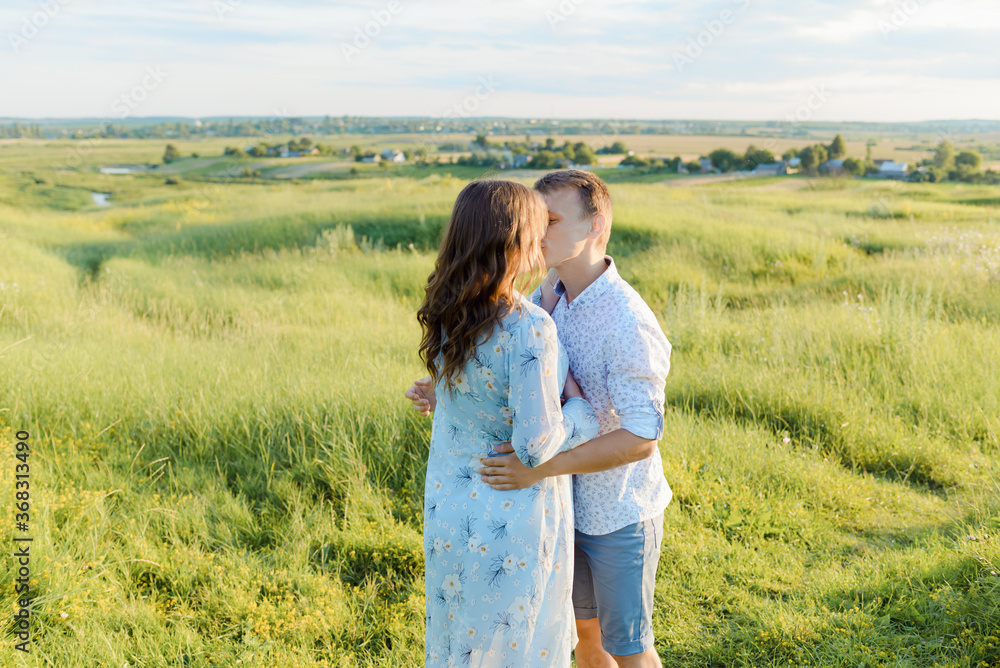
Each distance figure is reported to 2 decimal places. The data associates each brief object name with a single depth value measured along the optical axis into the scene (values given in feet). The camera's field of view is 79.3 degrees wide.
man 6.20
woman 5.57
